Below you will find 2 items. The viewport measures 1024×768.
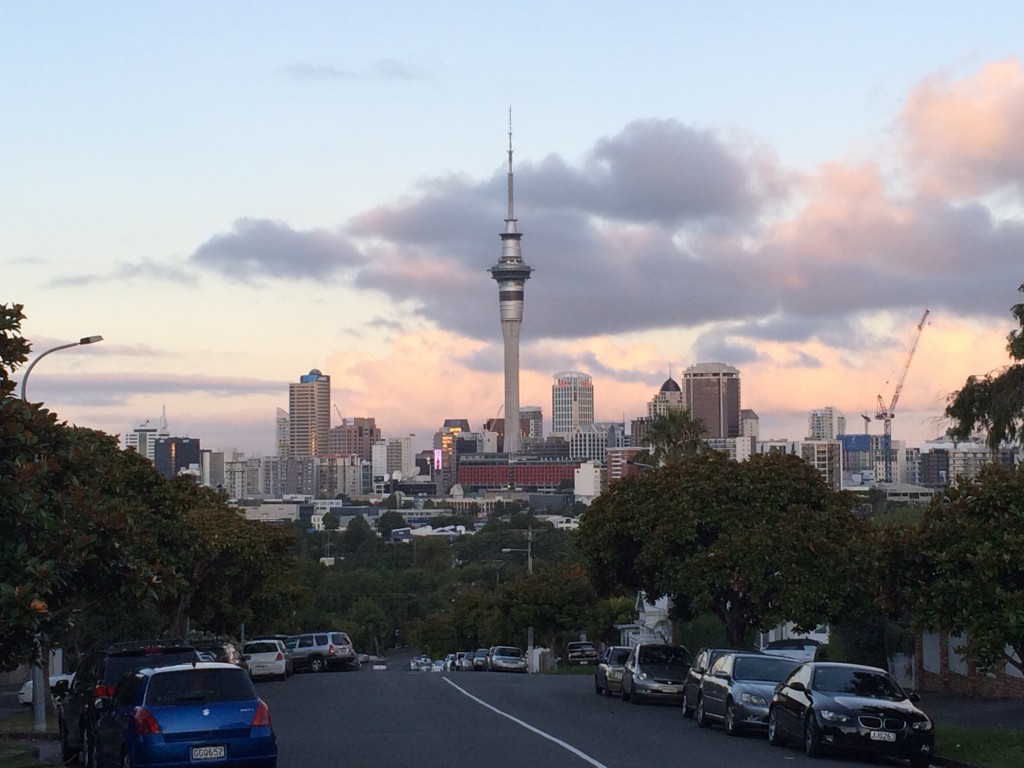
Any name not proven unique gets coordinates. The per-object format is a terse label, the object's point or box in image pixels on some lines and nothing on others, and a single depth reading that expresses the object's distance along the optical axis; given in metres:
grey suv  56.00
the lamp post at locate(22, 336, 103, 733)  29.97
